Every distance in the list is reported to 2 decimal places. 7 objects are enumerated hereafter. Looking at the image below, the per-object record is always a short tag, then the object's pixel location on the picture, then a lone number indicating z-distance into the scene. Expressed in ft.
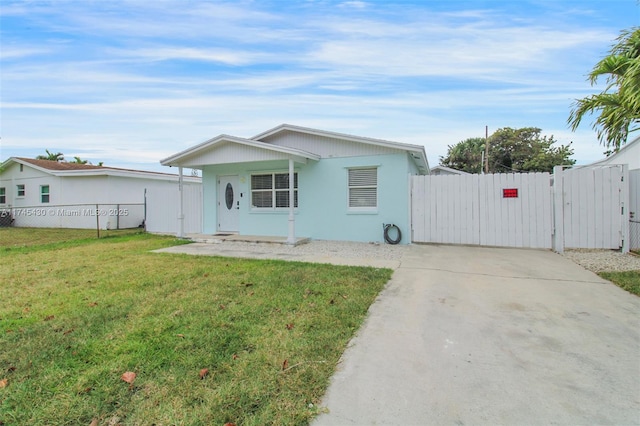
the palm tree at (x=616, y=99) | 16.85
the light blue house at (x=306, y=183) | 32.35
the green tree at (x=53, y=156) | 108.58
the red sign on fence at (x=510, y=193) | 28.78
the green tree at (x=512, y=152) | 94.53
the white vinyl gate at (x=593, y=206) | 26.22
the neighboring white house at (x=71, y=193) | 54.39
